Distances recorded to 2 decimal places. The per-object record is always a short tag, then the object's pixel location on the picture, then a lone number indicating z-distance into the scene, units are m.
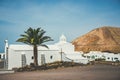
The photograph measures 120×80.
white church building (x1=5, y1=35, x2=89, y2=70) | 35.16
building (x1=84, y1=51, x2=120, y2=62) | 54.94
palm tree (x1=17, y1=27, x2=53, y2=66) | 32.94
